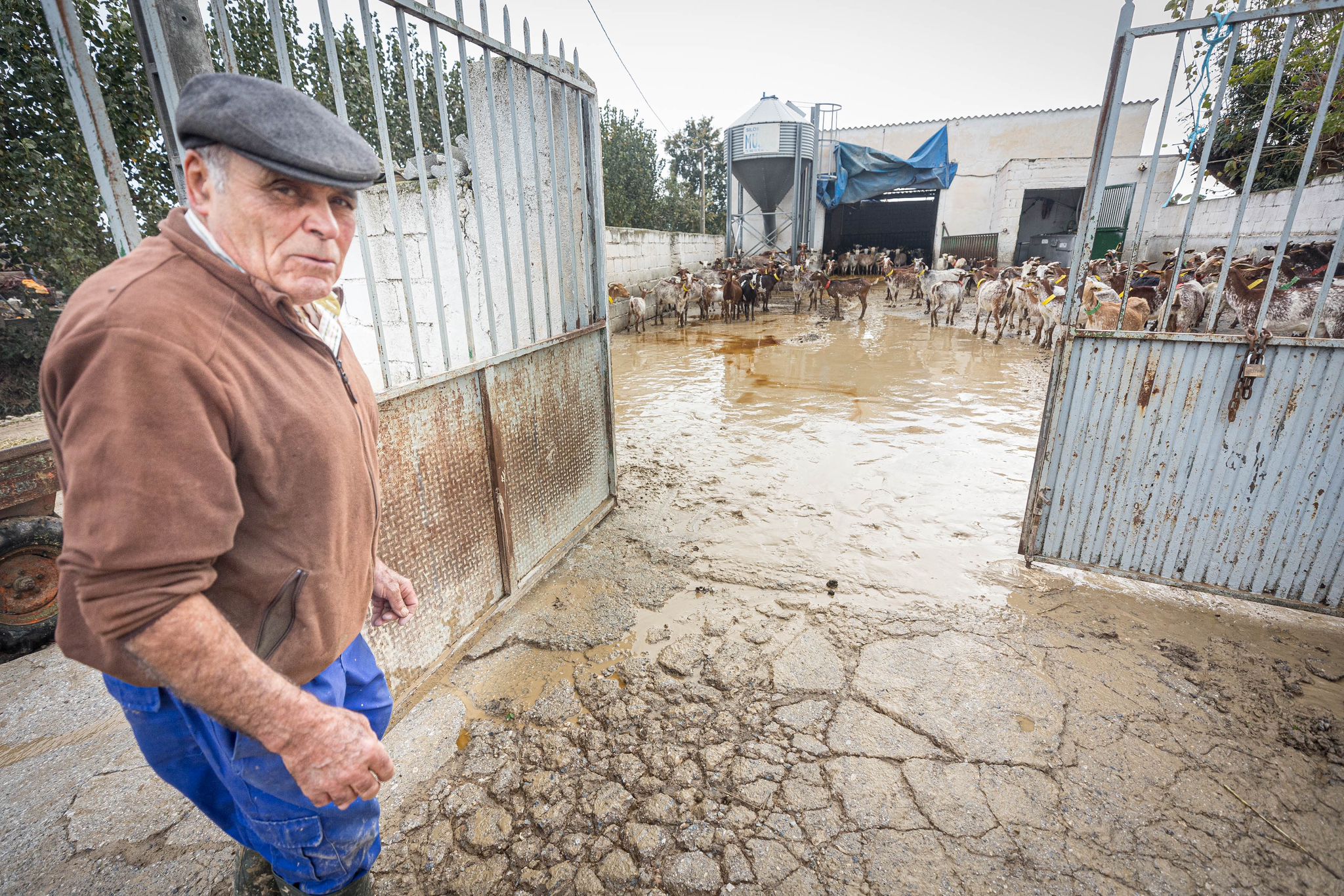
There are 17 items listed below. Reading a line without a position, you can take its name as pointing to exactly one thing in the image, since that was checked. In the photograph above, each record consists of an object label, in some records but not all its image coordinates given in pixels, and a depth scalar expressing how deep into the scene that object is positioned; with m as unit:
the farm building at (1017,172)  20.17
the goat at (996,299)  11.32
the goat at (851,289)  14.03
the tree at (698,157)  32.84
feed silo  19.86
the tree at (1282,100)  5.70
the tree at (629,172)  21.12
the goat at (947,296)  12.57
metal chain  2.78
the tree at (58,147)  5.72
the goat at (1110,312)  7.57
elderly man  0.91
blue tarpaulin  19.86
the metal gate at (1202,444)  2.78
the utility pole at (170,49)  1.61
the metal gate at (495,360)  2.28
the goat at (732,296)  14.28
